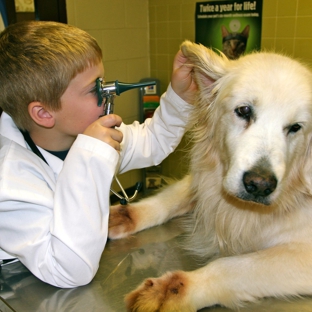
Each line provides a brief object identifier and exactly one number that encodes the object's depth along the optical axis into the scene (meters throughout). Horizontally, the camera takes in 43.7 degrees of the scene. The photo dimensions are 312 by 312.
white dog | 0.86
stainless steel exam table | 0.83
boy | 0.89
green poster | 2.36
